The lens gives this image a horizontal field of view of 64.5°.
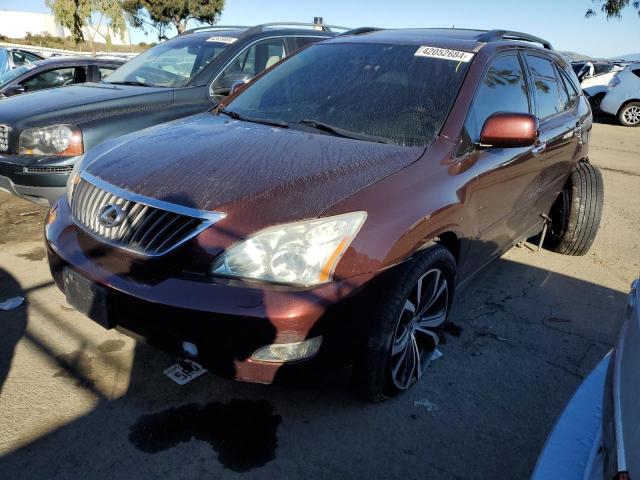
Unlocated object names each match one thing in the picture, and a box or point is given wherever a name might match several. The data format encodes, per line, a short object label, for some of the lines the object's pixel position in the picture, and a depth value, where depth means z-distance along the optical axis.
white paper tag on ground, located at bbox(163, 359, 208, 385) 2.54
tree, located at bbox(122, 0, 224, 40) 35.59
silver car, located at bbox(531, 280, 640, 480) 1.14
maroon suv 1.93
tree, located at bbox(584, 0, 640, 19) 23.90
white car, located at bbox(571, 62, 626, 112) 15.33
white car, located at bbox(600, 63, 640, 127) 13.53
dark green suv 3.90
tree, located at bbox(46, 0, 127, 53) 25.91
